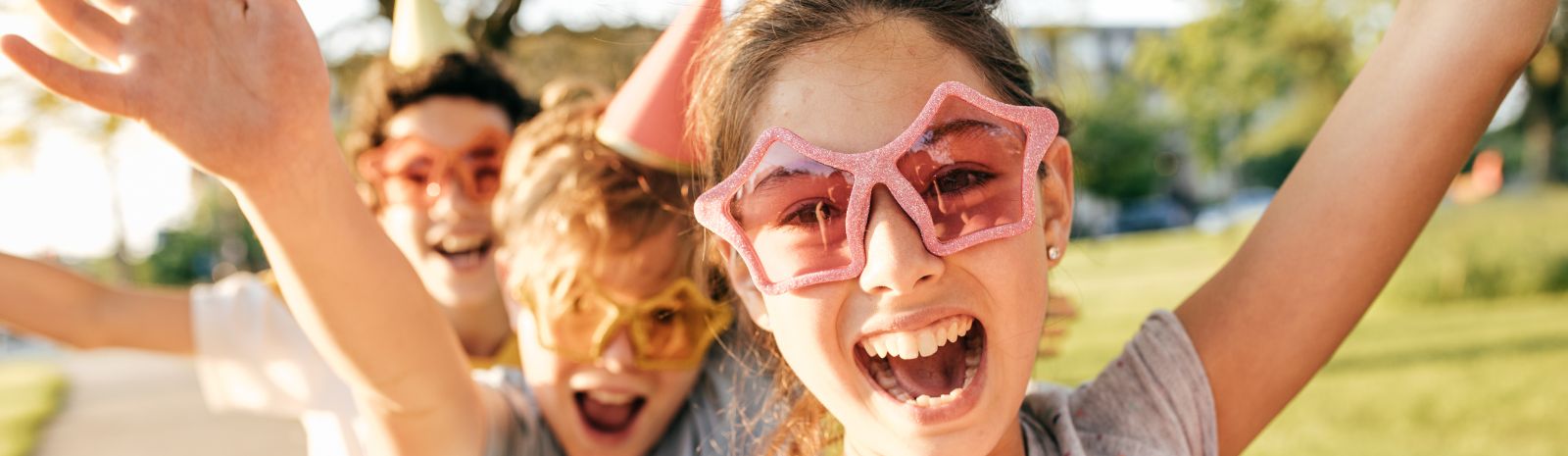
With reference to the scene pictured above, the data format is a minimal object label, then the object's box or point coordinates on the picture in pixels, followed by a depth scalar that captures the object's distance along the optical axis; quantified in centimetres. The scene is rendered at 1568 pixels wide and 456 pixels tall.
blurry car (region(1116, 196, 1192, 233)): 5628
